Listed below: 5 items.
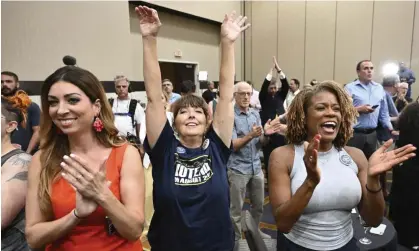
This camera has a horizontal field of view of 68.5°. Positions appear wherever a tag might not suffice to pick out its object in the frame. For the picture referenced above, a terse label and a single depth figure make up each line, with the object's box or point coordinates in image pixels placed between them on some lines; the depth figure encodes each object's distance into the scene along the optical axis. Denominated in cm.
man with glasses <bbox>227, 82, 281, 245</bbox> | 286
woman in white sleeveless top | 132
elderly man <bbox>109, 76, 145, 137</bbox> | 375
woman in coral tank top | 111
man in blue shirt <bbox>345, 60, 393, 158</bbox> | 383
